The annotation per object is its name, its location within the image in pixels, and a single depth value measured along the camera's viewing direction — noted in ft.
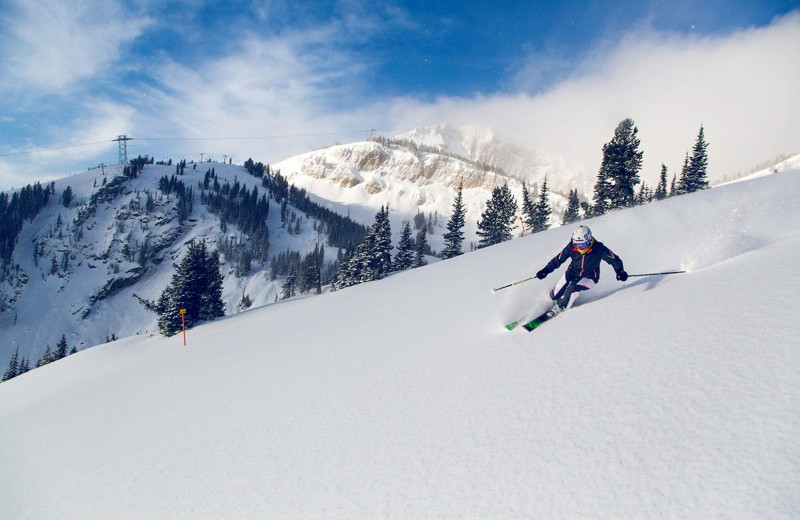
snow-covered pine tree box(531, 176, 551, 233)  174.91
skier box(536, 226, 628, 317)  22.90
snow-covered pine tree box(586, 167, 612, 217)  133.14
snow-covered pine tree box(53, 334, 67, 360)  190.52
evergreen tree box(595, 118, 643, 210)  125.18
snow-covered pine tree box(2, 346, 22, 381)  176.41
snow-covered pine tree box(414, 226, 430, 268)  146.45
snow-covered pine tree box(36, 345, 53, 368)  183.36
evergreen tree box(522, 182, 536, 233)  177.58
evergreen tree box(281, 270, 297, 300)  297.51
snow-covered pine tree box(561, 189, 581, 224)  207.62
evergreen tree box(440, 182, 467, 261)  145.79
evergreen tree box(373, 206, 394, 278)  131.54
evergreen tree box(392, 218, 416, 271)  141.69
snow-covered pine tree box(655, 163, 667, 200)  187.73
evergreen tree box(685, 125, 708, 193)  143.74
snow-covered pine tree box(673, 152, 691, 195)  149.33
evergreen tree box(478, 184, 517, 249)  148.87
